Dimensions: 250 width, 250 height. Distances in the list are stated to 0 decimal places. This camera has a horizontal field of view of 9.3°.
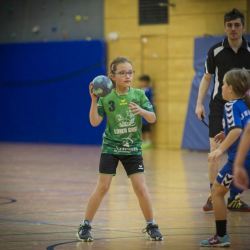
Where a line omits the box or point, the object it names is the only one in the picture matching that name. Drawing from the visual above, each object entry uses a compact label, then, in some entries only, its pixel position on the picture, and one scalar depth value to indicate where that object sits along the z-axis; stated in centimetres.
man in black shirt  1646
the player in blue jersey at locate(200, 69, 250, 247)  1185
